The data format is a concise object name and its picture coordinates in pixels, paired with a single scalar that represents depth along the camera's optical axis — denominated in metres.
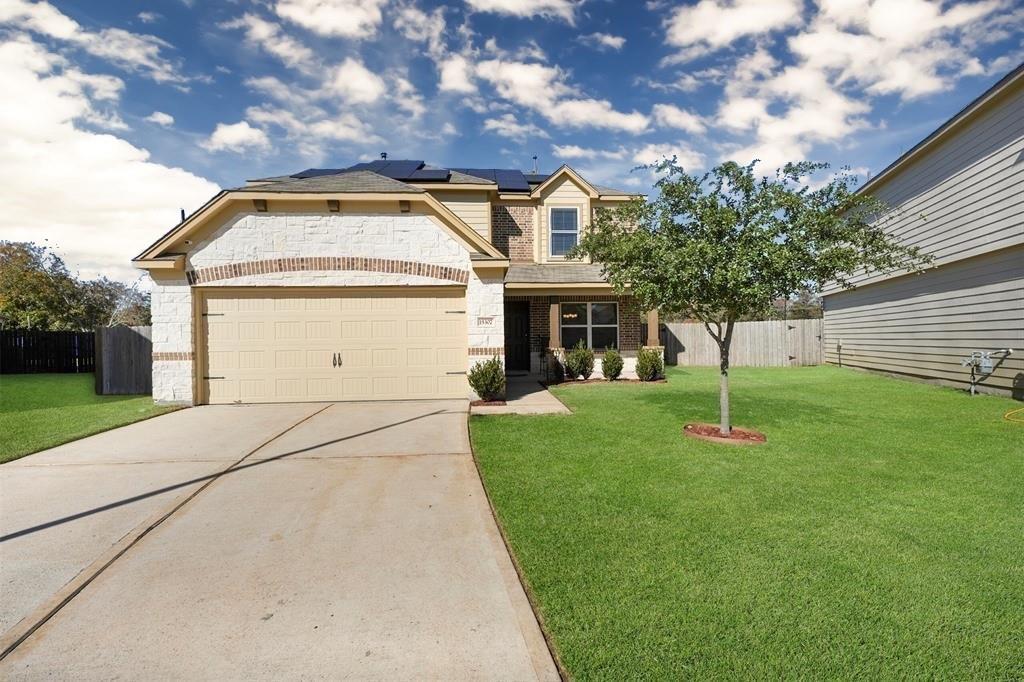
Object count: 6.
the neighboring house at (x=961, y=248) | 10.12
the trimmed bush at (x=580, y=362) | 13.87
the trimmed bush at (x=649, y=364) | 13.72
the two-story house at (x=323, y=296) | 9.92
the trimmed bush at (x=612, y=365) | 13.81
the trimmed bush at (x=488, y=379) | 9.84
